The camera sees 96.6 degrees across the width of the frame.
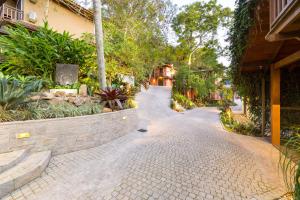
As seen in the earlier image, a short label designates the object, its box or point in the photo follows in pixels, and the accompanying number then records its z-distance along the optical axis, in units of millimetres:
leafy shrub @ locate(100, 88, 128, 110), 4281
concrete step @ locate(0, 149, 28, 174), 2022
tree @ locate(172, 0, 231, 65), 13840
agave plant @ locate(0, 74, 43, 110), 2654
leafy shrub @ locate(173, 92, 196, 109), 10890
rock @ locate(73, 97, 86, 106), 3830
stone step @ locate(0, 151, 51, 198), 1808
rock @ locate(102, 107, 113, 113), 4060
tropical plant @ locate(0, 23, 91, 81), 4281
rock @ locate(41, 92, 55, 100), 3589
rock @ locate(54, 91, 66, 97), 3974
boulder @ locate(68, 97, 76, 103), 3845
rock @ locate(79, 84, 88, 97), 4629
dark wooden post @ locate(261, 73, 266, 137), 4502
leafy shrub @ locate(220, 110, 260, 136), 4830
